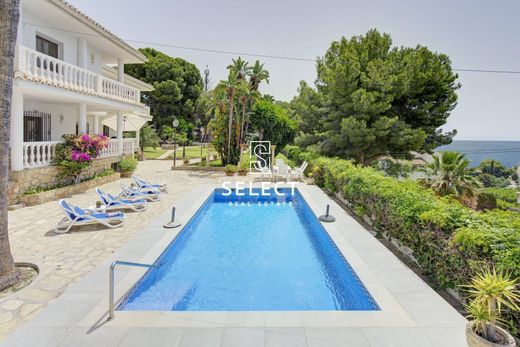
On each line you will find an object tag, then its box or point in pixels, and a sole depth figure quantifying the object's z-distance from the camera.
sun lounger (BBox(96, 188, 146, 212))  11.23
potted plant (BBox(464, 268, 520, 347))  3.77
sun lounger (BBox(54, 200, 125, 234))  9.09
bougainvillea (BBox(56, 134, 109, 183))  13.48
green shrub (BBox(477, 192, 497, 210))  19.97
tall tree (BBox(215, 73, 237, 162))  23.50
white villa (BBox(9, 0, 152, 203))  11.52
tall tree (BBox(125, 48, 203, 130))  44.91
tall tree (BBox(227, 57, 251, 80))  24.95
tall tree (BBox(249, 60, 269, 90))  28.16
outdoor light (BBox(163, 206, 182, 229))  9.51
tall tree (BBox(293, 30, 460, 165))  21.03
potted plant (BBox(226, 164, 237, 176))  21.78
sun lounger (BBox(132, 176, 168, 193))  14.32
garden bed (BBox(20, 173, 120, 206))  11.59
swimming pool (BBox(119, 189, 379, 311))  6.07
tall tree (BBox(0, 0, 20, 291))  5.58
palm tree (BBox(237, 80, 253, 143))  23.67
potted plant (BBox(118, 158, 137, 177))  18.81
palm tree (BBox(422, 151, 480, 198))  15.12
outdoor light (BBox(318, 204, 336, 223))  10.60
